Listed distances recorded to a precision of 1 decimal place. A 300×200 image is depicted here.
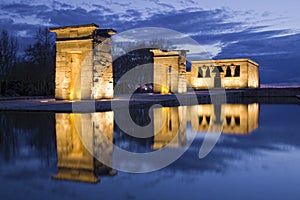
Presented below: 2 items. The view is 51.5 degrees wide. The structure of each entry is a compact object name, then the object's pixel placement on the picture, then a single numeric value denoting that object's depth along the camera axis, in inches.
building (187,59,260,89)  1423.5
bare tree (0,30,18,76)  1315.2
